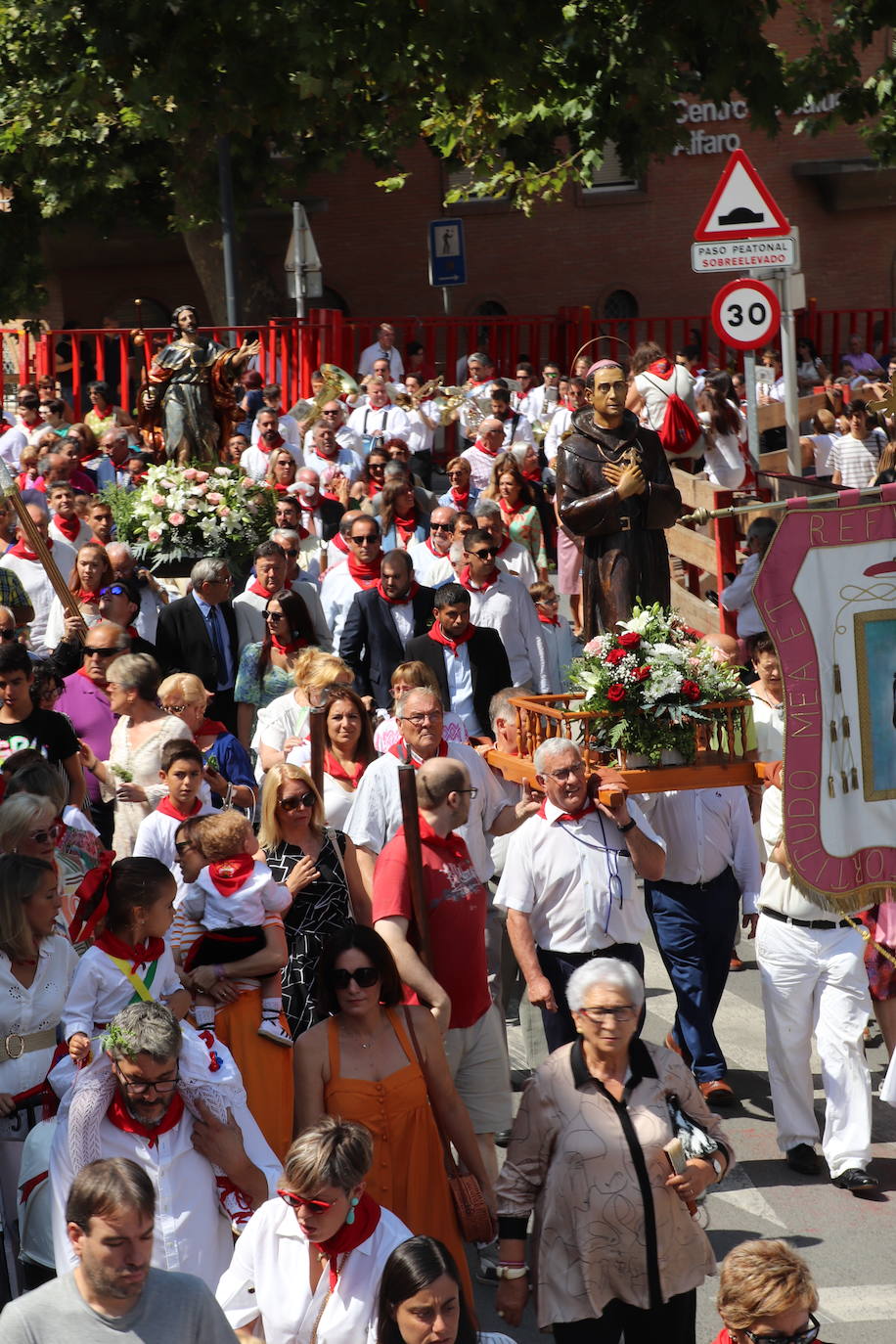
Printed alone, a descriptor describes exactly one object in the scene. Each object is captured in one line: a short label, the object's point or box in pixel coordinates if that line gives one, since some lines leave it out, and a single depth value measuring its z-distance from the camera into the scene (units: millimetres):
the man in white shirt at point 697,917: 16091
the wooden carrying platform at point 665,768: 14567
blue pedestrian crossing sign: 45861
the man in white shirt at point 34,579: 21748
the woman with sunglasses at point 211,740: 15969
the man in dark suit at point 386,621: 20822
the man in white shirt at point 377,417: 35457
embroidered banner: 11860
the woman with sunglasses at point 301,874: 13490
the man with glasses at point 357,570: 22521
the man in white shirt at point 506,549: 23461
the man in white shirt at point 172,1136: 10024
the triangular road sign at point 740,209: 22218
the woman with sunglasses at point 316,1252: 9175
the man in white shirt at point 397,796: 14453
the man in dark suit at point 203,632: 20428
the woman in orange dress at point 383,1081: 11154
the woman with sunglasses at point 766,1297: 8804
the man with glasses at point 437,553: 23916
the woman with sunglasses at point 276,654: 18942
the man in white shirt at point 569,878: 14059
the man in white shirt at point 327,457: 31454
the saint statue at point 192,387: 29846
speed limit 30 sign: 22673
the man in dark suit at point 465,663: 19230
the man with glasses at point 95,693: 17228
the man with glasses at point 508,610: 20944
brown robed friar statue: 17562
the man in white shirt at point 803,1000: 14809
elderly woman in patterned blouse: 10328
